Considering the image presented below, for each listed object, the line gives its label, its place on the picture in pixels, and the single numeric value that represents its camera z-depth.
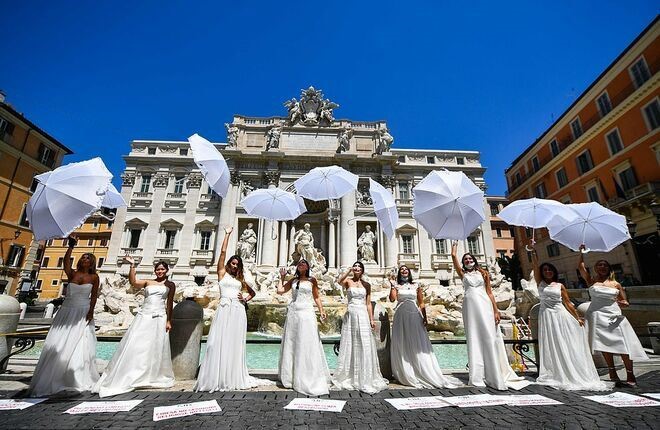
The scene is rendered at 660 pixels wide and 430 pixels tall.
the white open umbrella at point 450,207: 4.92
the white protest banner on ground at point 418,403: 3.82
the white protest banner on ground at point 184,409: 3.40
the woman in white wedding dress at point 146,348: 4.26
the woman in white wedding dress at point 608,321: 4.80
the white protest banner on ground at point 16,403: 3.54
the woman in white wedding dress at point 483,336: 4.70
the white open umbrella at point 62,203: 3.96
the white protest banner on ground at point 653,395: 4.14
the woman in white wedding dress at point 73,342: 4.11
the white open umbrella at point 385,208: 6.32
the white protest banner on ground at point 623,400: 3.88
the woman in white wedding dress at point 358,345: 4.61
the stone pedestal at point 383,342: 5.20
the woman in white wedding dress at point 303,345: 4.46
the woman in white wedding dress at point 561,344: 4.76
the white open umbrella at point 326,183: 7.29
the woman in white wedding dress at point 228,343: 4.42
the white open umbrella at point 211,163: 4.93
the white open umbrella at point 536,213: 6.18
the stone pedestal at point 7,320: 5.13
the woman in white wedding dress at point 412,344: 4.81
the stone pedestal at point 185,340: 5.00
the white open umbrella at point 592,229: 6.15
